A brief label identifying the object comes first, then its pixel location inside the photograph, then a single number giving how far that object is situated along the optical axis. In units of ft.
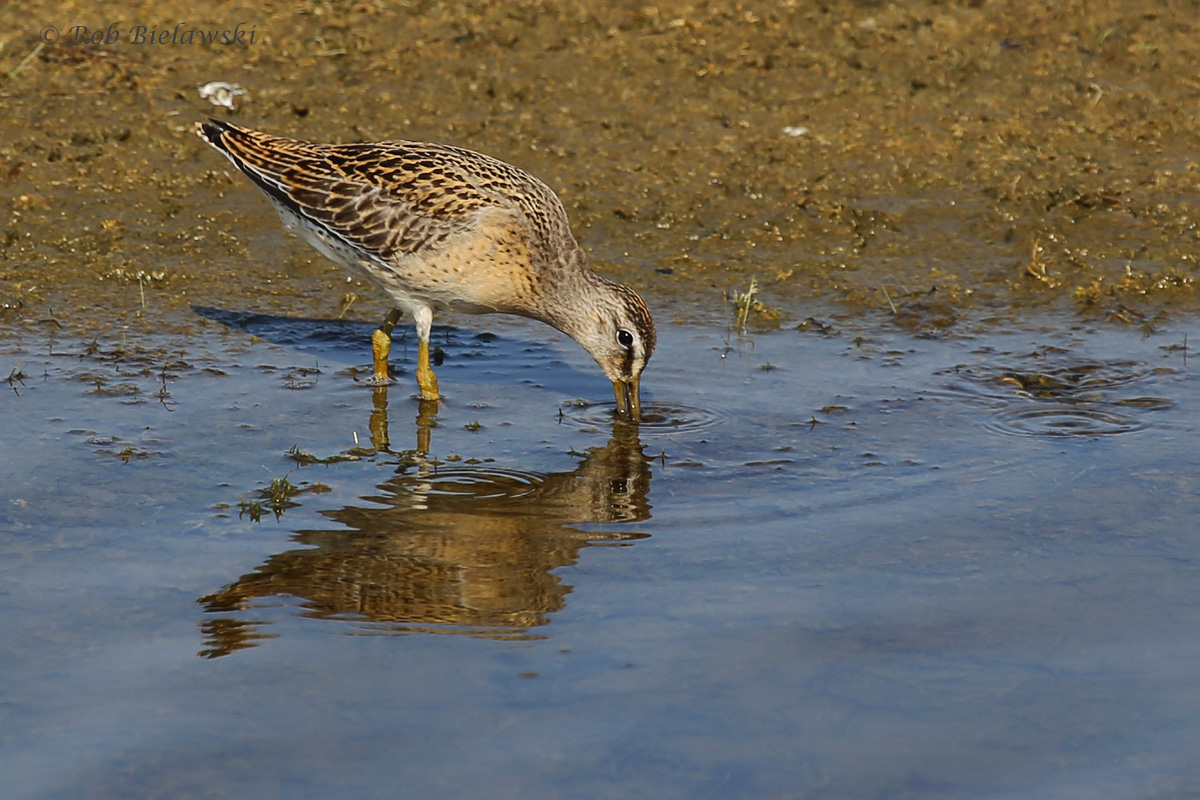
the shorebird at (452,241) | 51.90
